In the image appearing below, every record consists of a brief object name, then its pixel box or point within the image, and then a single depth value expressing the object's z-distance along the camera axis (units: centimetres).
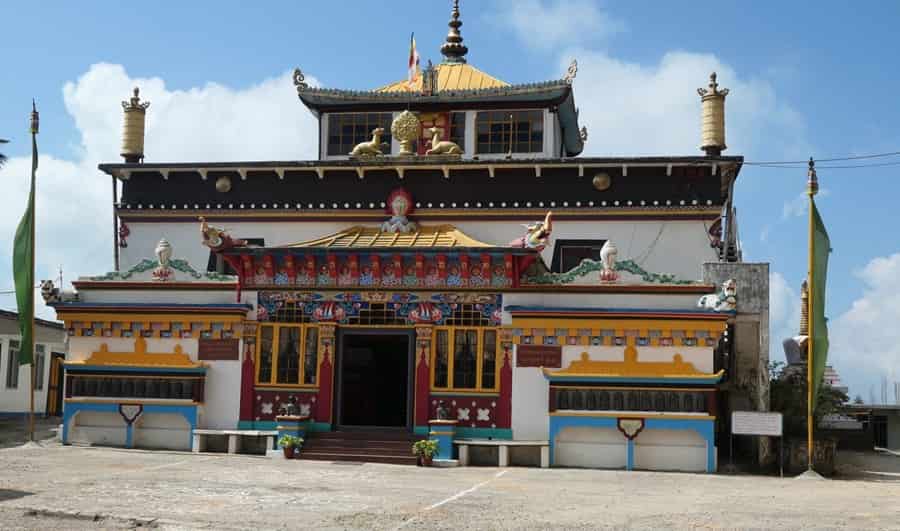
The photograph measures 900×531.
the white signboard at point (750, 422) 2423
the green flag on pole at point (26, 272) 2784
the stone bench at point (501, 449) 2439
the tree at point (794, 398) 2655
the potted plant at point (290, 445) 2472
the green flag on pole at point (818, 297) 2452
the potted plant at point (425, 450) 2400
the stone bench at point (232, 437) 2550
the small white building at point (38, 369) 3853
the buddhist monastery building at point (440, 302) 2462
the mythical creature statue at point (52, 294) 2683
